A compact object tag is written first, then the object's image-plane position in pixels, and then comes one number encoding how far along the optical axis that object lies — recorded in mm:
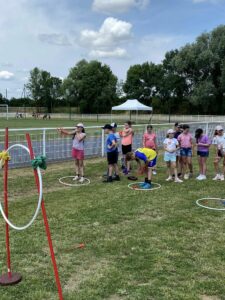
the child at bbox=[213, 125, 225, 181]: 7097
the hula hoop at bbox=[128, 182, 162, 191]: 6358
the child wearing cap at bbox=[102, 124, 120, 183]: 7033
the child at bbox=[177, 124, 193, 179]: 7250
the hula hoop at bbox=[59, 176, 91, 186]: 6827
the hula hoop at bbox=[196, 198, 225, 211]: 5087
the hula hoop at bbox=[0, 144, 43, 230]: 2457
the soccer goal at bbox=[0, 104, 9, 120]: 49559
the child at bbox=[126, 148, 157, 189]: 6316
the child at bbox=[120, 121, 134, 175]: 7911
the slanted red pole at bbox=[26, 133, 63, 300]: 2579
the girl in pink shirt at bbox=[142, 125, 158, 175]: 7706
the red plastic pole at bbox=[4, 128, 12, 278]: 3001
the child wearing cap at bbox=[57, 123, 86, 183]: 7027
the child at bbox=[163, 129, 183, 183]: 7003
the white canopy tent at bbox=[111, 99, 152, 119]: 23735
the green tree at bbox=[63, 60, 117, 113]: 49217
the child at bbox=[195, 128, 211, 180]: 7197
